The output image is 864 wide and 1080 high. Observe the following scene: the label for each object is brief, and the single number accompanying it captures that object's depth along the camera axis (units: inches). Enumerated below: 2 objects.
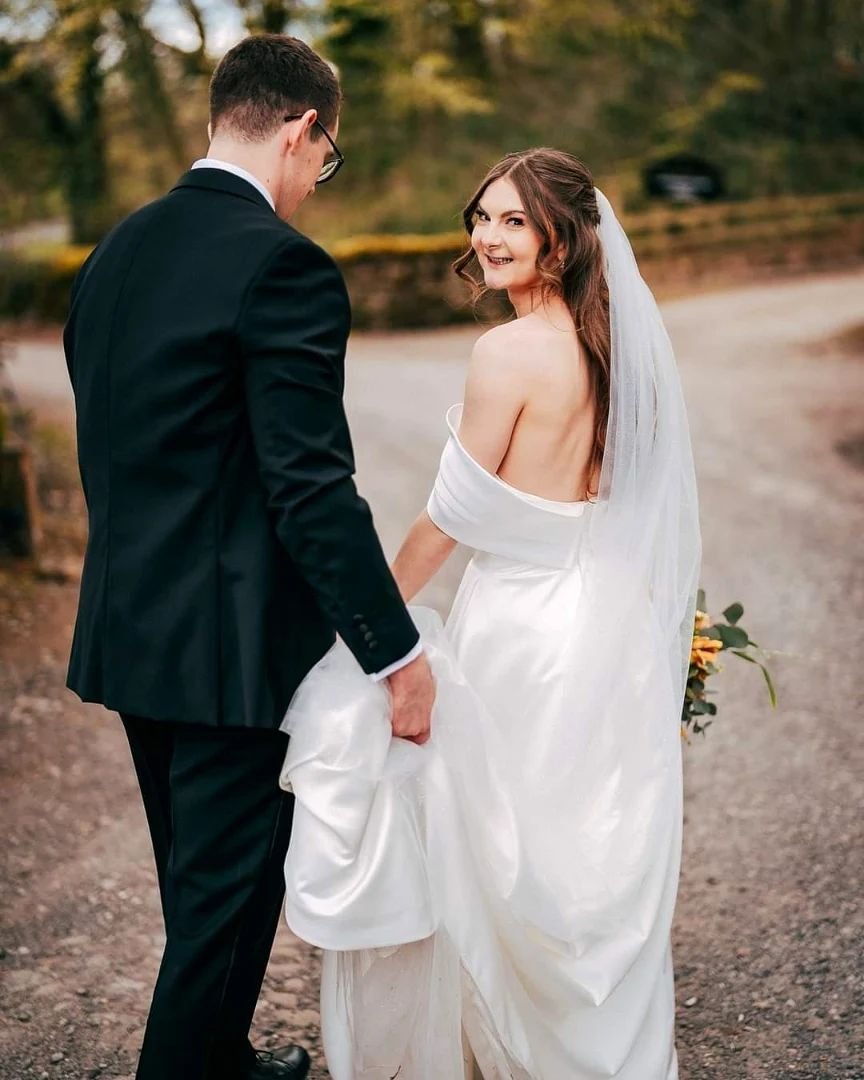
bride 93.7
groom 82.6
